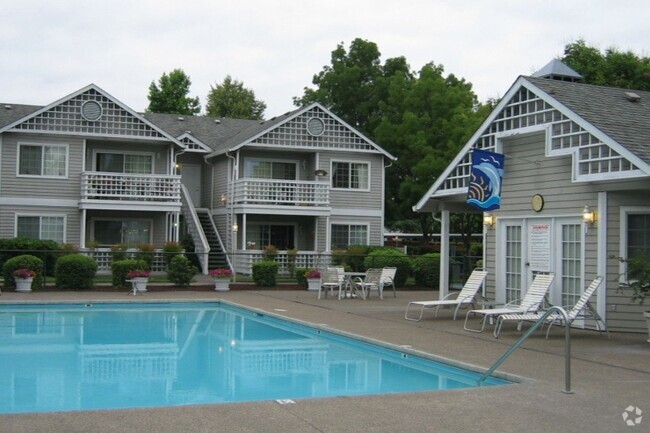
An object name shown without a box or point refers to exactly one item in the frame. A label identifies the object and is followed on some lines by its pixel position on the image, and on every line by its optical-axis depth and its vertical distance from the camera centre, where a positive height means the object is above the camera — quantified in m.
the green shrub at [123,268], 24.23 -1.00
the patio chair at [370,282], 22.45 -1.22
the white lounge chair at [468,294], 16.73 -1.14
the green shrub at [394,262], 27.20 -0.80
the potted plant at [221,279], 24.62 -1.30
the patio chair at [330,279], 22.52 -1.16
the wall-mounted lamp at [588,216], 14.55 +0.48
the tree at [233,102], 63.25 +11.01
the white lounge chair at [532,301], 14.54 -1.10
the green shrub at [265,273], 26.22 -1.16
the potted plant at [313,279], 25.48 -1.30
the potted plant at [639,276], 12.42 -0.53
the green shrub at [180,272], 24.97 -1.12
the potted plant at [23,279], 22.66 -1.28
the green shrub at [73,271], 23.70 -1.08
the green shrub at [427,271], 27.22 -1.06
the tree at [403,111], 36.50 +6.44
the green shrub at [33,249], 24.47 -0.47
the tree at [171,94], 58.59 +10.55
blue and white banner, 15.68 +1.17
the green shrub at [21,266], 22.97 -0.95
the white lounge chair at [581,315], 13.77 -1.28
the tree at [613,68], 31.77 +7.18
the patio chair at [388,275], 23.30 -1.05
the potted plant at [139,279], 23.56 -1.28
